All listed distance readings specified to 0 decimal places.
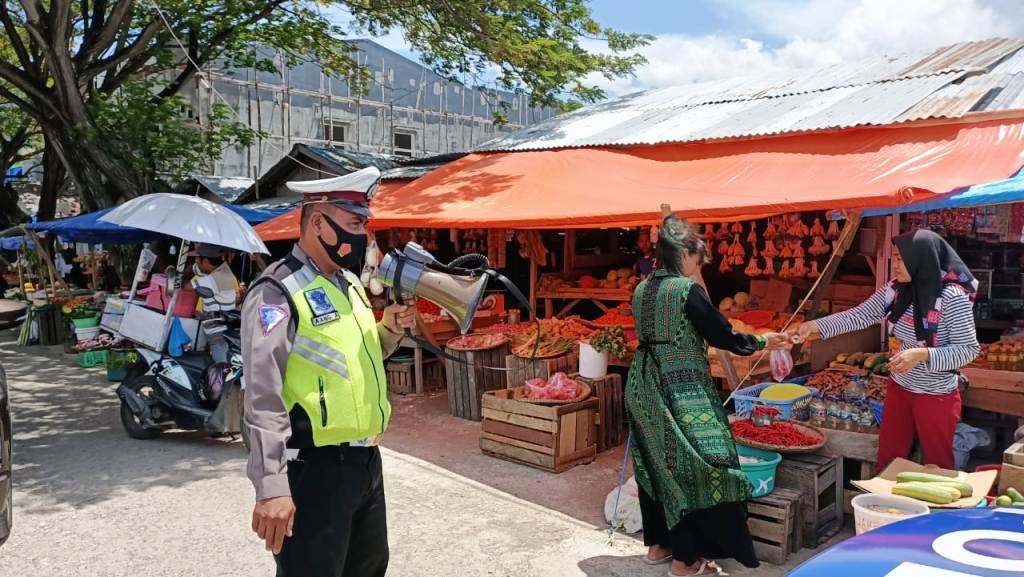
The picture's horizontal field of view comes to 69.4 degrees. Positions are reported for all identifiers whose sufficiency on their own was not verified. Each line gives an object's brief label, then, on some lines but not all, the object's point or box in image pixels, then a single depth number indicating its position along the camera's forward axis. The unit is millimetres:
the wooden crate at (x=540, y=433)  6289
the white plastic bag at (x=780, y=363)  5180
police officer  2420
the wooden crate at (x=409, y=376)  9617
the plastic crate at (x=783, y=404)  5516
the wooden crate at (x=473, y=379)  8164
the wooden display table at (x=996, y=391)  5375
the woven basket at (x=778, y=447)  4734
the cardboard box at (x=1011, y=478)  3562
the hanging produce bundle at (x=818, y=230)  7508
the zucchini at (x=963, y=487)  3572
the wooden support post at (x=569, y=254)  10266
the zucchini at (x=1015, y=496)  3400
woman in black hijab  4066
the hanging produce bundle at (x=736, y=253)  8266
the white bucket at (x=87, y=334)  12062
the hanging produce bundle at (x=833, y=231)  7473
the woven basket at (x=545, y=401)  6434
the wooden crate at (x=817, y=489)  4684
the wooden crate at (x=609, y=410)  6898
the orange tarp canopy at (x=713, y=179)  5488
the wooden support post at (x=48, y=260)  14436
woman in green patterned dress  3969
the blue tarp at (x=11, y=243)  20667
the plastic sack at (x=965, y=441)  4891
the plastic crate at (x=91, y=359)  11694
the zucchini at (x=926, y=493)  3439
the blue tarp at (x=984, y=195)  4902
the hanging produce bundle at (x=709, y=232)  8516
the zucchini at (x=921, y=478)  3653
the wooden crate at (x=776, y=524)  4457
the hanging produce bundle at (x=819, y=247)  7516
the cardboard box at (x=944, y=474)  3512
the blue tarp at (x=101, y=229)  11602
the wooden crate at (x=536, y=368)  7488
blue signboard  1971
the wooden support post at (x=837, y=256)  5012
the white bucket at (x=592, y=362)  6934
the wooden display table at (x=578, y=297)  9336
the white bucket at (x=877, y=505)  3393
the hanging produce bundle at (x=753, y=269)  7969
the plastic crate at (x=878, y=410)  5377
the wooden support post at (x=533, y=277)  9797
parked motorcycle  7008
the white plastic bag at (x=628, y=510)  4965
